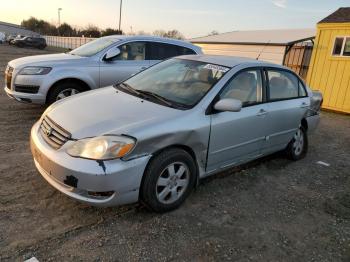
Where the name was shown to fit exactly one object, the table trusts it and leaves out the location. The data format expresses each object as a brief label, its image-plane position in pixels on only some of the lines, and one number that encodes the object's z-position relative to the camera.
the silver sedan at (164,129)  2.99
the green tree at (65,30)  73.69
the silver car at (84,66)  6.09
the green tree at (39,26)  77.49
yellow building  10.48
